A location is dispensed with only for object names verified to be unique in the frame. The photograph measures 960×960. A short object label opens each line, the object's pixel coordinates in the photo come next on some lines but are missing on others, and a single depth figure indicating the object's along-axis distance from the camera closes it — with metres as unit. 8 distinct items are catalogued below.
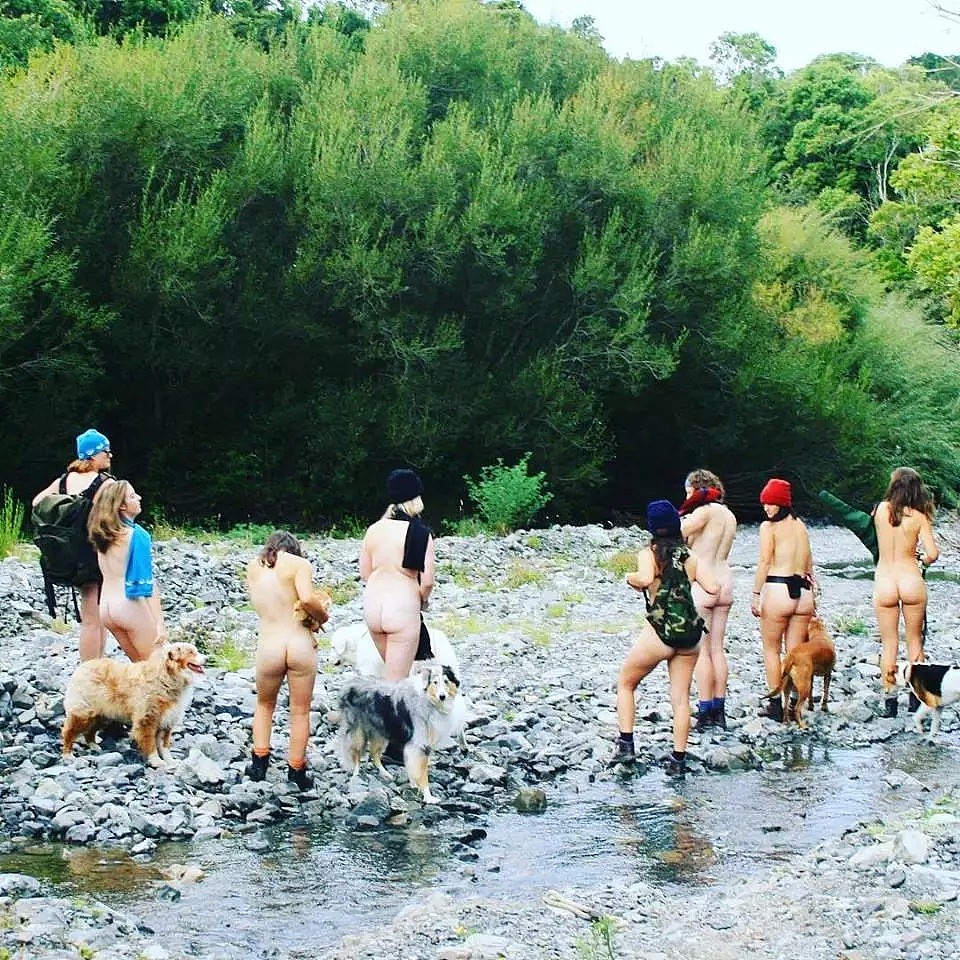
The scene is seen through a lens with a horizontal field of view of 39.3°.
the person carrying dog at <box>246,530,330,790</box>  8.03
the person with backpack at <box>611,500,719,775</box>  8.78
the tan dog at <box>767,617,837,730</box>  10.41
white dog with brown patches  10.28
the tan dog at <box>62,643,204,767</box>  8.52
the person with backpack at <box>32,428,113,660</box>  8.91
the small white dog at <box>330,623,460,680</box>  9.38
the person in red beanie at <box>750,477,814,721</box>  10.34
